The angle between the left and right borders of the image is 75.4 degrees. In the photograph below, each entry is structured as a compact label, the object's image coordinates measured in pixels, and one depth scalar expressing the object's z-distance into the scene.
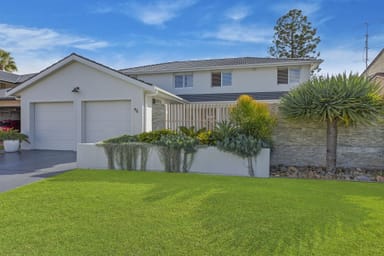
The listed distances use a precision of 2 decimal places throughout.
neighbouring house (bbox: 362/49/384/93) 24.79
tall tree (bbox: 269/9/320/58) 31.02
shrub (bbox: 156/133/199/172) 8.80
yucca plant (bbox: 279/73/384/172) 8.45
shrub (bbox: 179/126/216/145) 9.19
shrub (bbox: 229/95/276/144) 9.17
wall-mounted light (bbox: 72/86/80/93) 13.05
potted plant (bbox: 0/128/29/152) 12.98
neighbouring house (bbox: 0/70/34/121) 17.83
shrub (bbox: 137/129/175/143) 9.46
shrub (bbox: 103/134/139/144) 9.68
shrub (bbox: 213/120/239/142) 9.01
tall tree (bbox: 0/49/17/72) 34.84
